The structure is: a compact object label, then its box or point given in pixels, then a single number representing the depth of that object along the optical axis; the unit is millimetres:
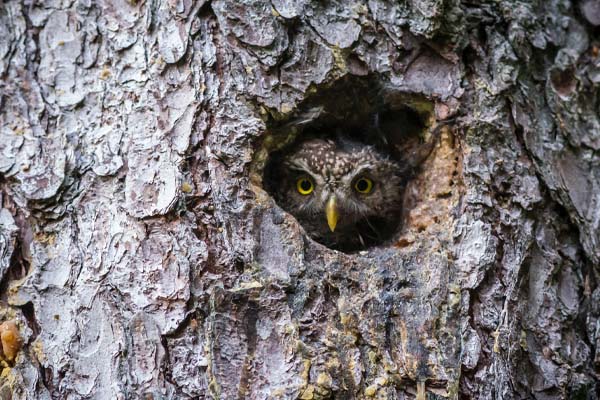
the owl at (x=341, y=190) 7613
